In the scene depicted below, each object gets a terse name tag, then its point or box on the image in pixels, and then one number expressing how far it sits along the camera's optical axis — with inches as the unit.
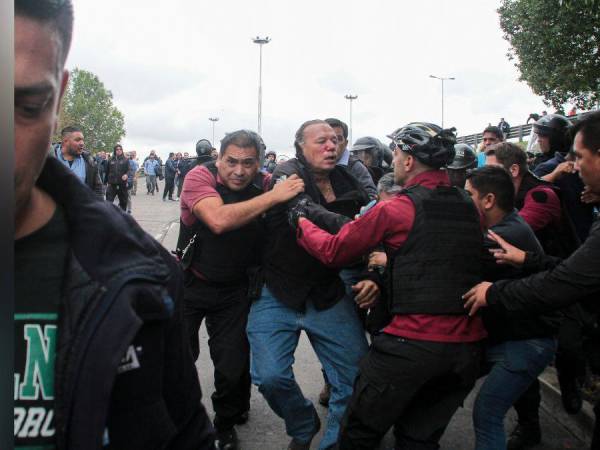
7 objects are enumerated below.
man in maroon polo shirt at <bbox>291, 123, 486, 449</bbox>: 101.3
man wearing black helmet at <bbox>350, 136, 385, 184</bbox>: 251.0
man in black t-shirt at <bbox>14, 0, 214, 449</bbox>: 29.8
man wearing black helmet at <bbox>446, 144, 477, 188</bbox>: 184.9
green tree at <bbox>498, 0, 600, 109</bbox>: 528.4
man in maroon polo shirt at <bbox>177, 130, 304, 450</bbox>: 126.5
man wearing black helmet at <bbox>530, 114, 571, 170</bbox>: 191.2
